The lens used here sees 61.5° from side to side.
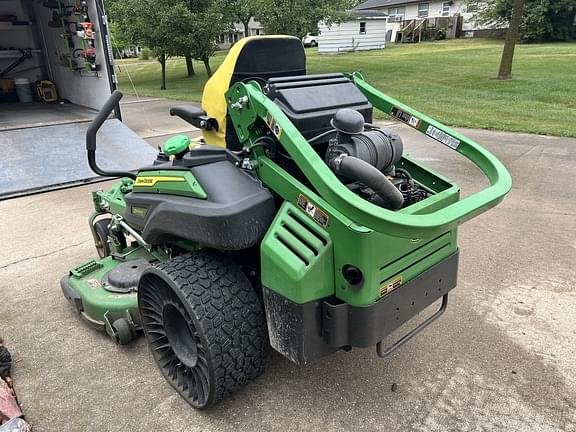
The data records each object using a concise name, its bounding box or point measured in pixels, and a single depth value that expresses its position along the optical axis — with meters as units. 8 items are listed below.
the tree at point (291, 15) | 15.80
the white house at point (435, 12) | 33.72
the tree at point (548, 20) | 26.17
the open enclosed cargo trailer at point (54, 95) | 6.48
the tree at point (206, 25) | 15.40
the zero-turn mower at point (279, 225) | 1.92
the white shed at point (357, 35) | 31.69
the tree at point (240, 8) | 17.02
